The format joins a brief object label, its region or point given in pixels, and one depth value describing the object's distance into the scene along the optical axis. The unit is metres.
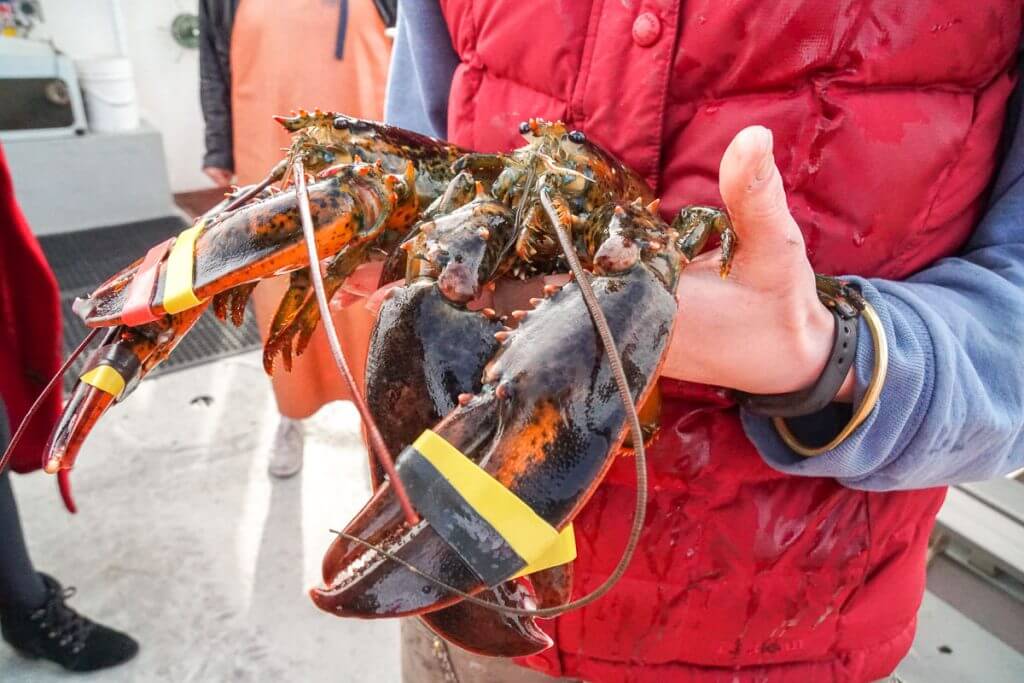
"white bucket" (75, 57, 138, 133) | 4.93
